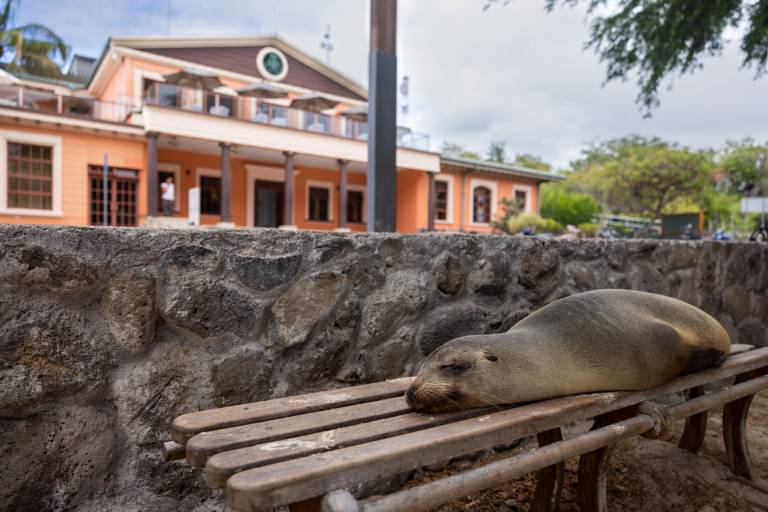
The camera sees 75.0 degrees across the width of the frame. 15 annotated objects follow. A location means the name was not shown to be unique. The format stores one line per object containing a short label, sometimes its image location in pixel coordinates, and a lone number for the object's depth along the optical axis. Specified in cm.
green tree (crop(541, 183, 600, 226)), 2833
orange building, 1259
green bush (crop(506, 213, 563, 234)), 1614
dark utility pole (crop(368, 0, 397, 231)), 313
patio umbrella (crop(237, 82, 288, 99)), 1505
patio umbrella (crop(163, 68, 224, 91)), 1392
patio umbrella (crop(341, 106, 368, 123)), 1670
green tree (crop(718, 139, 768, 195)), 3303
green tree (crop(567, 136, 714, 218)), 2588
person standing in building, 1345
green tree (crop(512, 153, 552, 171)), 4534
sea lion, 149
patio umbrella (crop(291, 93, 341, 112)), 1558
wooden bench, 103
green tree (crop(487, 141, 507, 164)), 4932
